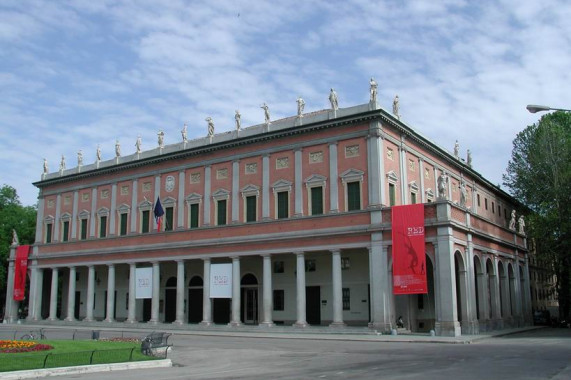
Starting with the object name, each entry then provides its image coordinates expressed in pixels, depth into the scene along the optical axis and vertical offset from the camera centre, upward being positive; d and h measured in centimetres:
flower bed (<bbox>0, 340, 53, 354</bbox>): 2032 -189
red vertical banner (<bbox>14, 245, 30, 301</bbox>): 5869 +256
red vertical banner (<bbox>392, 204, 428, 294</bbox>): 3531 +242
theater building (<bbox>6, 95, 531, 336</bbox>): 3834 +435
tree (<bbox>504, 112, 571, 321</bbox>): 4866 +1005
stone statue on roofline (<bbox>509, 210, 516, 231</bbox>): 5154 +577
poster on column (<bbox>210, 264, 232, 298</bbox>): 4403 +88
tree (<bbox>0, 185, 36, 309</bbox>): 6506 +815
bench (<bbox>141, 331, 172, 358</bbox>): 2270 -207
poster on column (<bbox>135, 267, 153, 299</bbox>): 4889 +87
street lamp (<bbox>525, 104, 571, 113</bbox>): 1678 +524
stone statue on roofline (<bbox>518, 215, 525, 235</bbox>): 5378 +584
